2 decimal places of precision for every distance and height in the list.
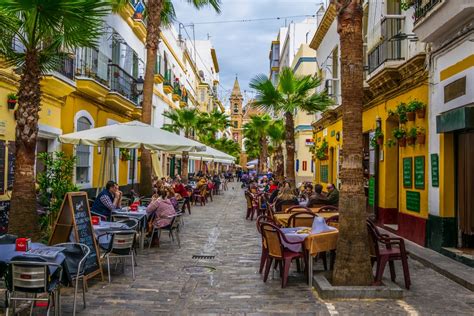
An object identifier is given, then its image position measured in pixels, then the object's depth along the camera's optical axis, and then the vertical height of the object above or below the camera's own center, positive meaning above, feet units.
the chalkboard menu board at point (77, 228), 22.77 -2.26
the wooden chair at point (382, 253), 23.26 -3.33
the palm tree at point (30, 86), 24.22 +4.70
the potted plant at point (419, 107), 36.52 +5.72
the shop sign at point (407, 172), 39.68 +1.01
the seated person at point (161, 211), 34.30 -2.11
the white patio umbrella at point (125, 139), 37.58 +3.19
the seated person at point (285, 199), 40.88 -1.39
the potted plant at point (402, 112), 38.79 +5.69
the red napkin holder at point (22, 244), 17.97 -2.37
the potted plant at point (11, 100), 36.83 +5.90
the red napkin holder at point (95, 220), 26.76 -2.18
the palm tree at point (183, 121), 96.22 +12.04
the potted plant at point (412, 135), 37.22 +3.74
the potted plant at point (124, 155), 69.36 +3.60
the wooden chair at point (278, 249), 23.91 -3.31
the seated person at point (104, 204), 32.65 -1.60
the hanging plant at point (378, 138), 46.43 +4.34
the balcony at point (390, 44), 41.13 +11.83
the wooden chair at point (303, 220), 30.16 -2.28
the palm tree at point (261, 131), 140.91 +15.19
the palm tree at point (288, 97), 55.83 +9.85
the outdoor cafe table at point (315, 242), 24.00 -2.91
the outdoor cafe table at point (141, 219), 33.97 -2.67
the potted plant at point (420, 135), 36.60 +3.67
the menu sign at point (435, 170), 34.06 +1.01
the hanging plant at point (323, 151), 75.36 +4.93
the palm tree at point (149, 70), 52.80 +12.04
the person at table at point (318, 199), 41.28 -1.34
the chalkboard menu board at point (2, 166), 36.45 +0.95
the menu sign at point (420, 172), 36.94 +0.94
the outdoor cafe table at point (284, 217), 32.04 -2.31
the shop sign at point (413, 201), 37.83 -1.28
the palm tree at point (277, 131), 116.98 +12.28
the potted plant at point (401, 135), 39.37 +3.93
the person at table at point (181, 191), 59.98 -1.19
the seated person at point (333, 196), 41.57 -1.10
